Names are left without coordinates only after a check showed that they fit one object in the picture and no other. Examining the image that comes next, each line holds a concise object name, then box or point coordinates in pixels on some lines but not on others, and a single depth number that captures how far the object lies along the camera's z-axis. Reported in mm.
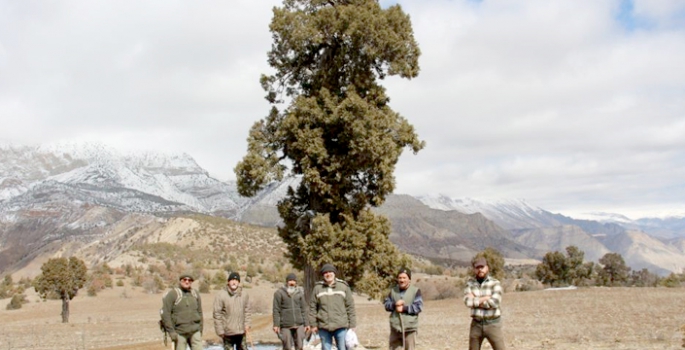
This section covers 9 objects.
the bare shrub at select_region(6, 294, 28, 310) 52472
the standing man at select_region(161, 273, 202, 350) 11750
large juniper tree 16812
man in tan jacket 12203
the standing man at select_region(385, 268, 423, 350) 10812
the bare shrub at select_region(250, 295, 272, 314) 44062
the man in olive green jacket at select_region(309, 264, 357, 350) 11078
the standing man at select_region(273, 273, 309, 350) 12875
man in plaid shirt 10023
